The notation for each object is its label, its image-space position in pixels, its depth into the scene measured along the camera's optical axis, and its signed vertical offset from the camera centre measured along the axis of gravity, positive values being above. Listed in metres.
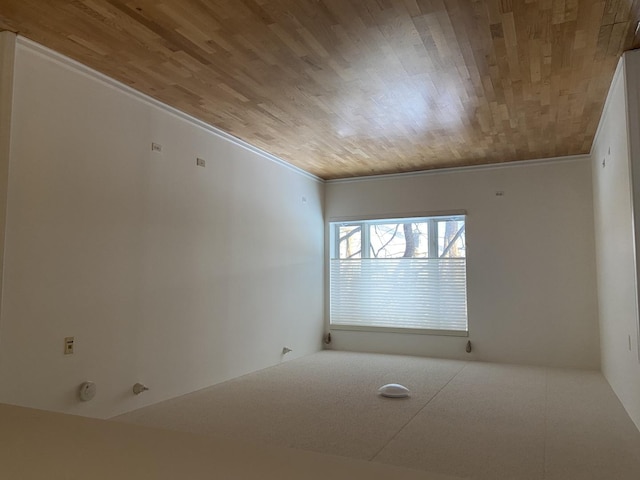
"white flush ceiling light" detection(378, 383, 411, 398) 4.18 -1.11
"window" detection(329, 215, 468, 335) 6.54 -0.11
